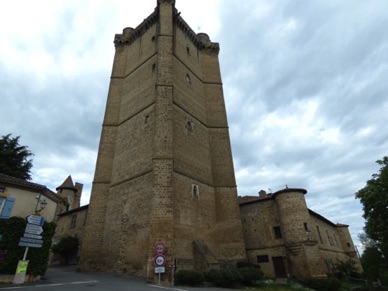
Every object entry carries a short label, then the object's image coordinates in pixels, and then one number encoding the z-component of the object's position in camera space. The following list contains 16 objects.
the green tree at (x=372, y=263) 22.57
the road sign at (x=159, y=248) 11.58
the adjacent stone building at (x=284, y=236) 17.89
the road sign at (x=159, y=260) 11.38
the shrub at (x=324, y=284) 14.88
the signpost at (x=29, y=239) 10.97
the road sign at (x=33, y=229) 11.19
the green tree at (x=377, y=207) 20.61
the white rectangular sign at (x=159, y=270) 11.60
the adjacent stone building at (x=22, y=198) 12.57
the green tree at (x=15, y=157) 23.04
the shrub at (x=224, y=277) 12.33
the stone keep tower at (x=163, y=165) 14.90
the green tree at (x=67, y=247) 23.89
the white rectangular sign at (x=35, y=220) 11.30
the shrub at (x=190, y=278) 12.23
